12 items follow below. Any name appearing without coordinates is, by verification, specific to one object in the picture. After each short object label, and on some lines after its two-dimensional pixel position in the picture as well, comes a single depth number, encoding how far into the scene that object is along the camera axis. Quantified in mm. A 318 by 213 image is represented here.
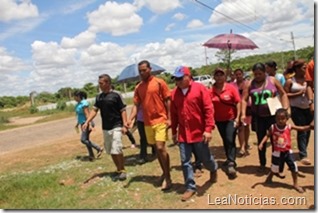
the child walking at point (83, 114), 5907
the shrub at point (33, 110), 25832
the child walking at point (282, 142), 3666
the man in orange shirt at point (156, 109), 4004
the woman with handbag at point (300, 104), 4310
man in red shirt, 3633
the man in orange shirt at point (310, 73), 3925
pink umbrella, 6698
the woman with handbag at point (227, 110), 4236
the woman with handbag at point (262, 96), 4045
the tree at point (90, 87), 39675
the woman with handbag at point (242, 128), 5052
